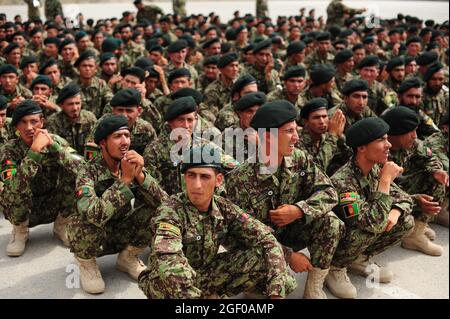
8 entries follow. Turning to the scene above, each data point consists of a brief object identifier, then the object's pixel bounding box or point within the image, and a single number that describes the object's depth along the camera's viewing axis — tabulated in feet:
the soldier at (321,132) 29.66
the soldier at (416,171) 27.40
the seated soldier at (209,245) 18.25
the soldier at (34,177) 26.35
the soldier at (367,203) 22.49
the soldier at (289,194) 22.12
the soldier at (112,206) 22.02
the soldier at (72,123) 33.07
